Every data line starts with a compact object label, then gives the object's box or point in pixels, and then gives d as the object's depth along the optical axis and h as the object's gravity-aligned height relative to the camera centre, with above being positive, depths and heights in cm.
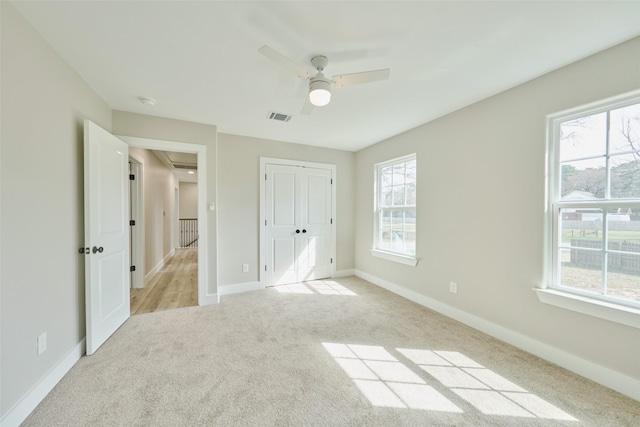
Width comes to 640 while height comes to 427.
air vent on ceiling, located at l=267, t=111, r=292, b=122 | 310 +115
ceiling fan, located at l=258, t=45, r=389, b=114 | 182 +97
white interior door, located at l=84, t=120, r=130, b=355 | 221 -25
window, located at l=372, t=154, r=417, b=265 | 375 -1
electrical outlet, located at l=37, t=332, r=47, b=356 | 171 -91
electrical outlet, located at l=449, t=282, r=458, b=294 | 300 -91
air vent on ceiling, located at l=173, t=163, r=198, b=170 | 690 +118
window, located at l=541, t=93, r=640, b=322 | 181 +6
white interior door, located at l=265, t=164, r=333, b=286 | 421 -24
